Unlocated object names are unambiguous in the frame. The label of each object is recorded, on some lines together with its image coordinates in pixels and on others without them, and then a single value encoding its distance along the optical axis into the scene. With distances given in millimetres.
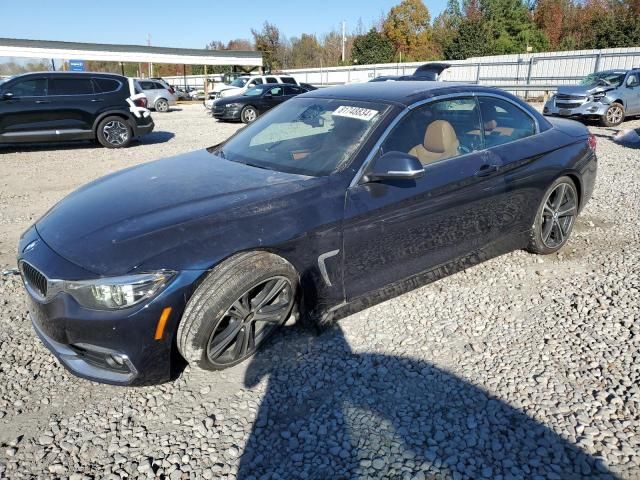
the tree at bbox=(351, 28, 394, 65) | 51344
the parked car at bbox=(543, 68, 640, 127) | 13617
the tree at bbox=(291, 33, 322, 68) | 69475
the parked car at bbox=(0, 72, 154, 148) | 10242
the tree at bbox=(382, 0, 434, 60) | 56188
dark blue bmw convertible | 2500
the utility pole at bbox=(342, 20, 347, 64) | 67125
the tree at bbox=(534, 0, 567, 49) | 49500
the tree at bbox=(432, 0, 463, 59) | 57281
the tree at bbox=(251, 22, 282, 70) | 59562
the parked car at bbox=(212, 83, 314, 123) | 16500
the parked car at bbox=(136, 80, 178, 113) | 22984
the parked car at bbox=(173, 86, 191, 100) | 33759
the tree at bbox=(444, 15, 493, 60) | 45031
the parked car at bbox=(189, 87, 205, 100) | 34875
